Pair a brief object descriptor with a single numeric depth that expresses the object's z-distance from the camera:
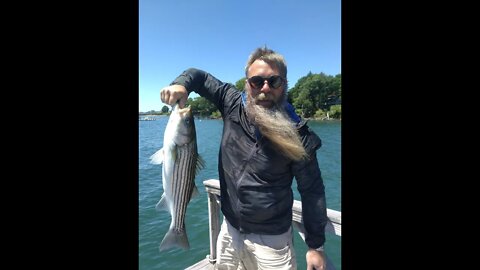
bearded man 1.77
